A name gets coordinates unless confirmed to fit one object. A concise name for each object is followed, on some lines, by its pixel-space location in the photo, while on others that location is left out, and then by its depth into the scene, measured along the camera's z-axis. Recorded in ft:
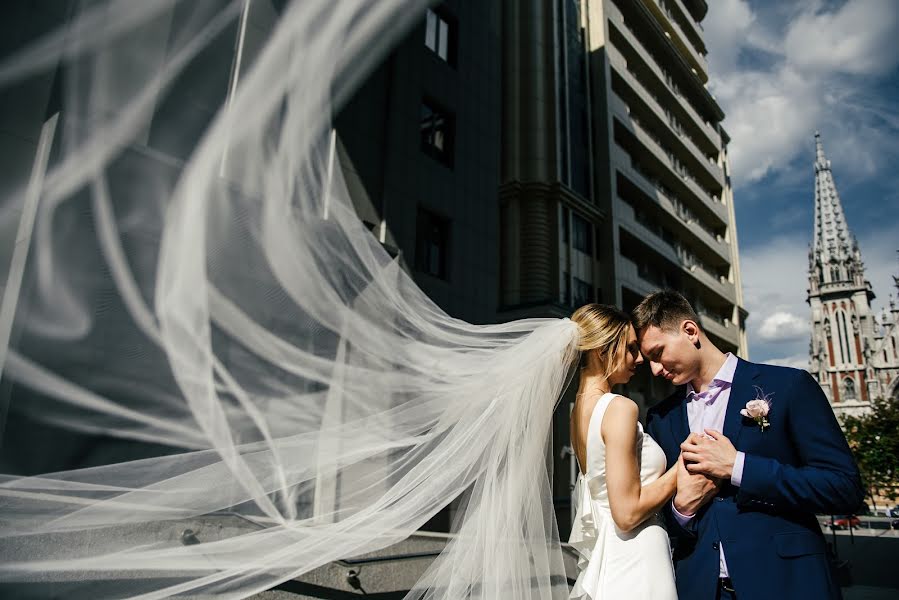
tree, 89.25
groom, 7.30
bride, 8.41
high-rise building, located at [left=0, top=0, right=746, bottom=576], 33.30
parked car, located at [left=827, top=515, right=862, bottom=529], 124.98
